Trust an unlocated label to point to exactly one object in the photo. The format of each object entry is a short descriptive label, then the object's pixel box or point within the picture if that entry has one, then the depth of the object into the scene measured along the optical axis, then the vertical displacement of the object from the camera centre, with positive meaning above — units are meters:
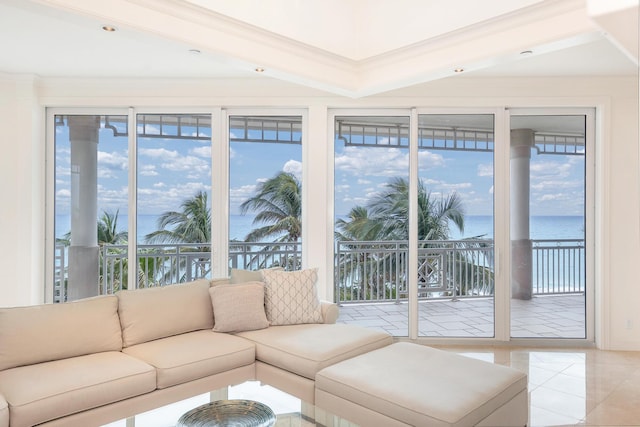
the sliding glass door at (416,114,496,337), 4.53 -0.04
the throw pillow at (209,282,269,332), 3.37 -0.73
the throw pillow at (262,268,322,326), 3.56 -0.69
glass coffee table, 2.14 -1.02
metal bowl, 2.07 -0.98
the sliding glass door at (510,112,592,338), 4.49 -0.05
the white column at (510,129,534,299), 4.50 +0.02
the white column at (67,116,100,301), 4.63 -0.06
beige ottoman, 2.17 -0.94
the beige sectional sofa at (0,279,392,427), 2.35 -0.91
